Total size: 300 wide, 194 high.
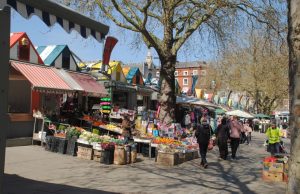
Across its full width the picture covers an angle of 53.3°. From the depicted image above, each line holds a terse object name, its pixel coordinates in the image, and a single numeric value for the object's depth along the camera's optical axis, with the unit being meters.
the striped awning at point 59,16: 3.34
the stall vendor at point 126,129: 10.79
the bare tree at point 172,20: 13.47
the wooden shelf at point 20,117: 11.10
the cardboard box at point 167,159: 9.77
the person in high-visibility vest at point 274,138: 11.19
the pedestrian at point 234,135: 12.45
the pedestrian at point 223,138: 11.72
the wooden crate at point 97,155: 9.62
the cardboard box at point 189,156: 10.74
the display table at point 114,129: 12.24
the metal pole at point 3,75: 2.89
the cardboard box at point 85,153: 9.75
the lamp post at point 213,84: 42.78
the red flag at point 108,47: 13.65
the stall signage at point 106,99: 14.98
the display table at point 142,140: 11.02
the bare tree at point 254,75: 35.81
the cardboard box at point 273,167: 8.63
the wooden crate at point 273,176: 8.61
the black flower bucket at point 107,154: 9.32
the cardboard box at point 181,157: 10.19
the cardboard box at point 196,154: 11.35
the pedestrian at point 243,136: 19.17
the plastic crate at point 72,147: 10.10
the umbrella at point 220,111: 28.80
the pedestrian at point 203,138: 9.83
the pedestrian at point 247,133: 19.71
